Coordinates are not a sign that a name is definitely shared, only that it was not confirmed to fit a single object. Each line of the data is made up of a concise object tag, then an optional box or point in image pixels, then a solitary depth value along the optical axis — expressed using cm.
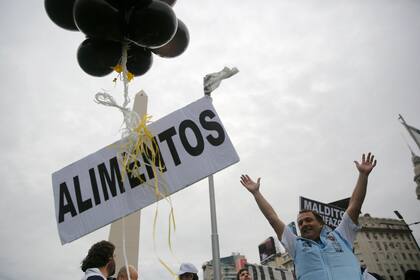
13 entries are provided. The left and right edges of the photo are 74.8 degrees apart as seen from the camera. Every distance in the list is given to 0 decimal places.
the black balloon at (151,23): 206
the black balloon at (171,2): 246
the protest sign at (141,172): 205
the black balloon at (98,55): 222
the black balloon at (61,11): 229
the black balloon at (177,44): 253
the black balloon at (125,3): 205
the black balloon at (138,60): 236
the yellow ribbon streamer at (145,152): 197
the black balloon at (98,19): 197
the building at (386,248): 5716
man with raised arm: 186
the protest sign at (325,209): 766
